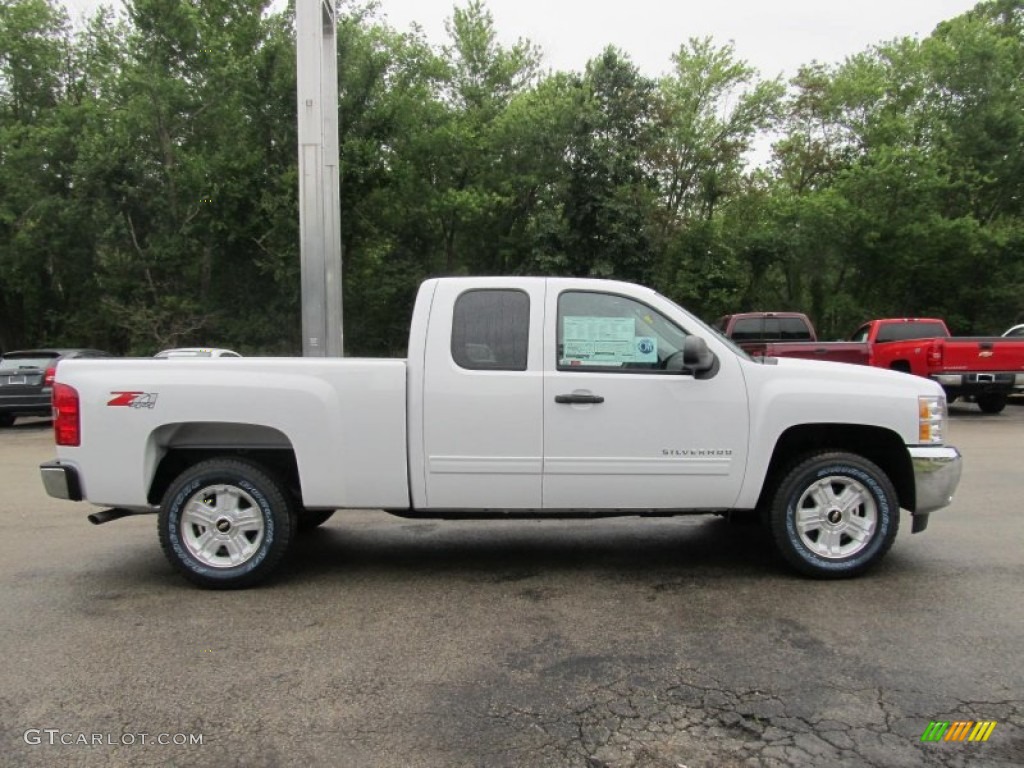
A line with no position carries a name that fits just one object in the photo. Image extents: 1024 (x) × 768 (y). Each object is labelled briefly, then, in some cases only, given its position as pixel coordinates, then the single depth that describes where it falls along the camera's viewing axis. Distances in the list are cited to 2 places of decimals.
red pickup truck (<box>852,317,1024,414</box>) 14.09
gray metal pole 12.50
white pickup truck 4.85
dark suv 15.38
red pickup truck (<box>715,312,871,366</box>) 16.48
